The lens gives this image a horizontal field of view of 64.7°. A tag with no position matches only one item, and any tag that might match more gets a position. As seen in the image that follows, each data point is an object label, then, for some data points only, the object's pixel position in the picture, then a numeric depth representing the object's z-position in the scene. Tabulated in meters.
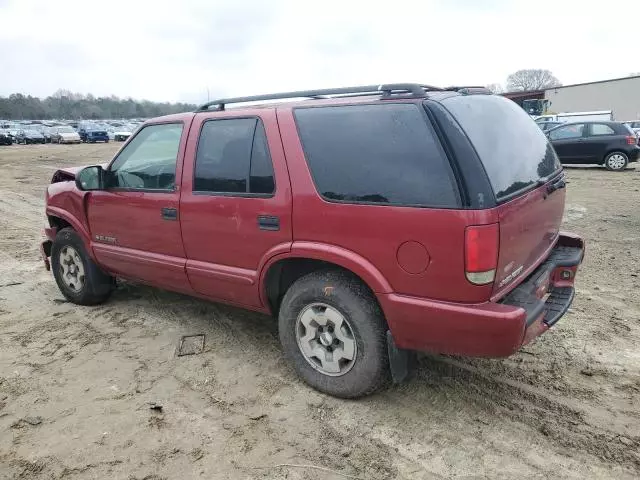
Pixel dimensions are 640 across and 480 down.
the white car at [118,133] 38.91
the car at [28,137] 37.91
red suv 2.58
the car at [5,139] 35.50
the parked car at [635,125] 27.09
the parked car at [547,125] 18.02
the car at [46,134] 38.36
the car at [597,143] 14.48
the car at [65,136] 36.47
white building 41.84
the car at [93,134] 37.69
